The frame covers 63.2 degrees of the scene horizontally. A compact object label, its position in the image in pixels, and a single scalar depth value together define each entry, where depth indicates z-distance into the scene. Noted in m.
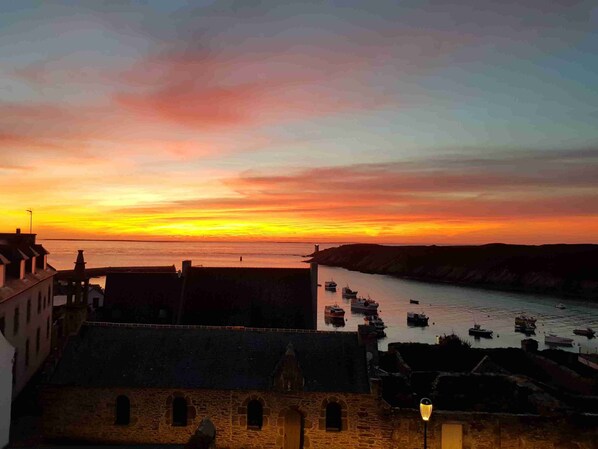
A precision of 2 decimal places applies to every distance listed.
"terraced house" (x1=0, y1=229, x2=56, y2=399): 28.77
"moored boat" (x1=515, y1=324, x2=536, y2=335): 80.50
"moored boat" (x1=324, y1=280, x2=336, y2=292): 143.00
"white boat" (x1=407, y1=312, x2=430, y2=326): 86.62
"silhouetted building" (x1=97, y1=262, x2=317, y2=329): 32.44
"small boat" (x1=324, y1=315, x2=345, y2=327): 87.15
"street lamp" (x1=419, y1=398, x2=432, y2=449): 16.28
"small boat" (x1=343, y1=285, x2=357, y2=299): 121.75
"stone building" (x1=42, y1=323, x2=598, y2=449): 20.83
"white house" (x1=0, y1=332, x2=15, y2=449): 20.92
